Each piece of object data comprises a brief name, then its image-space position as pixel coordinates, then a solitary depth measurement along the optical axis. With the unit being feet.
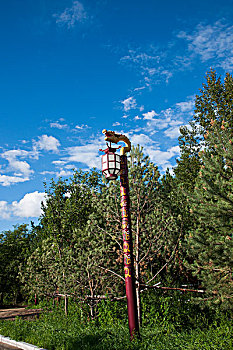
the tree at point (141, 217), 26.89
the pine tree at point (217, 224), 22.45
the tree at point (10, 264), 73.10
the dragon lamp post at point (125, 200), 19.83
